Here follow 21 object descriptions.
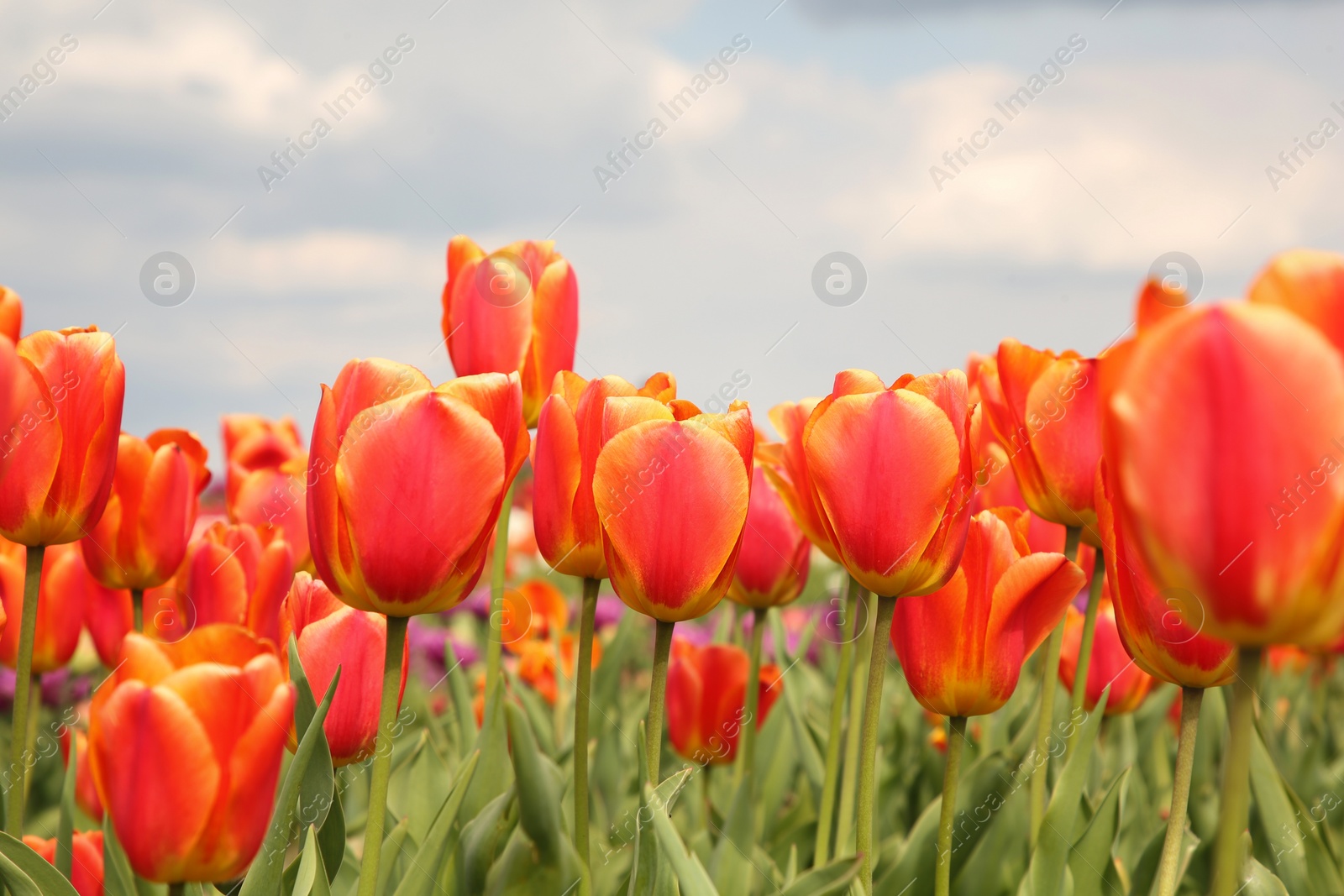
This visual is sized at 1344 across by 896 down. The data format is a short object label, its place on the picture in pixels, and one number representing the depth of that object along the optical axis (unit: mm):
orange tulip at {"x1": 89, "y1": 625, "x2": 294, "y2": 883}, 906
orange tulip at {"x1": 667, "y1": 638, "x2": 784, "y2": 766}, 1238
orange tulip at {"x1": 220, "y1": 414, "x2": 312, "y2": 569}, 1184
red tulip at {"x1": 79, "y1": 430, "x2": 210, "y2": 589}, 1091
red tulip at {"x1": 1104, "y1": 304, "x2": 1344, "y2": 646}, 781
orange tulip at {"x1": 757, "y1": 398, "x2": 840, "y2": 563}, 1042
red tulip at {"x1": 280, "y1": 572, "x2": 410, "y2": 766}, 998
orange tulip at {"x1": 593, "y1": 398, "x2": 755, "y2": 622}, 960
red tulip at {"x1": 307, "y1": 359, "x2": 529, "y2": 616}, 929
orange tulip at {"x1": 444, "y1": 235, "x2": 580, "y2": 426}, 1112
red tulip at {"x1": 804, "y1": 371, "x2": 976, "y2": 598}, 973
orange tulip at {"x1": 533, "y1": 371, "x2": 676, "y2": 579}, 985
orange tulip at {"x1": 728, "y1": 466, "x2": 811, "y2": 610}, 1177
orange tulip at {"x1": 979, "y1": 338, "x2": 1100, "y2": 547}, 1048
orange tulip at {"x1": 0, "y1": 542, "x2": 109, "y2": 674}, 1139
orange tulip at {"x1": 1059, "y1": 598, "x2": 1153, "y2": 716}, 1153
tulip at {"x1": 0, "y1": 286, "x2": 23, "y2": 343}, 1051
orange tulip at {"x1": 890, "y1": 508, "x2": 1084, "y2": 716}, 994
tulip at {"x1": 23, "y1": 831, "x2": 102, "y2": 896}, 1006
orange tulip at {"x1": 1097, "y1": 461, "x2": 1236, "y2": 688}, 927
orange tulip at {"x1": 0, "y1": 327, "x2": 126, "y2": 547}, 985
